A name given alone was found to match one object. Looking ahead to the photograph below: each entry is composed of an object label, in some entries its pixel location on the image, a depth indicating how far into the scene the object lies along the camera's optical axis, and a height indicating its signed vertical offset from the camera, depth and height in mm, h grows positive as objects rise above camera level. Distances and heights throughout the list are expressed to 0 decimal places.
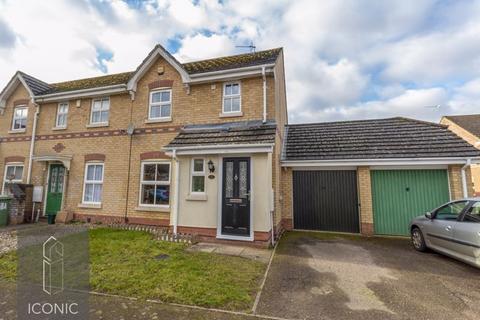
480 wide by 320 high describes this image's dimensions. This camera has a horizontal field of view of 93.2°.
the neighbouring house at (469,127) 17016 +5834
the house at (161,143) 7516 +1876
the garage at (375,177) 8188 +528
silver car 5121 -993
